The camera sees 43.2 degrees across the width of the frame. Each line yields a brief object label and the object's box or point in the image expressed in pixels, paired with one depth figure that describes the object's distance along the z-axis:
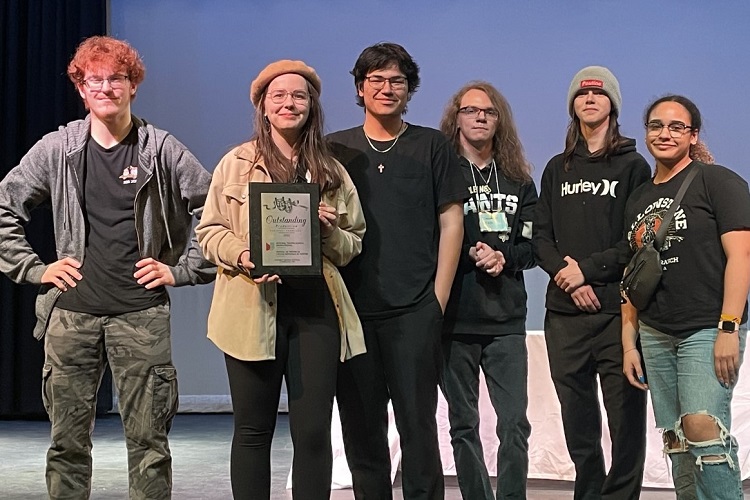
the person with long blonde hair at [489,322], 2.96
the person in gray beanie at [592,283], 2.91
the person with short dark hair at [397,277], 2.66
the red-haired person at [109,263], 2.65
